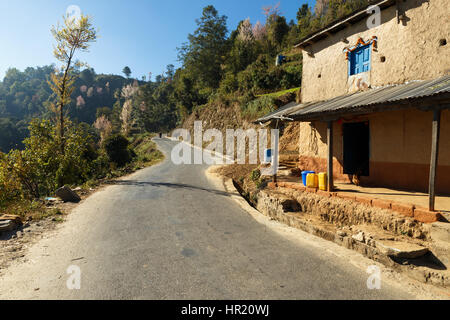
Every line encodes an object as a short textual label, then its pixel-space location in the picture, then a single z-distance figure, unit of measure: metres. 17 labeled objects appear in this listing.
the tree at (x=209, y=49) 45.62
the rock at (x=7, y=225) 6.32
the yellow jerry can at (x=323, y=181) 8.00
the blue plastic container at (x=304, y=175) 8.97
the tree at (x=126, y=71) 142.12
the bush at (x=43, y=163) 10.74
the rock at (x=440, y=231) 4.61
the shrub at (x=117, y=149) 21.41
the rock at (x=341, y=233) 5.72
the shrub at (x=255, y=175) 12.98
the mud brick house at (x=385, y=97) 6.38
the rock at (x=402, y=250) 4.47
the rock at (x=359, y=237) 5.29
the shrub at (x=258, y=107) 21.68
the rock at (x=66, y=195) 9.69
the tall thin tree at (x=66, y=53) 13.96
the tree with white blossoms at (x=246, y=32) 43.46
